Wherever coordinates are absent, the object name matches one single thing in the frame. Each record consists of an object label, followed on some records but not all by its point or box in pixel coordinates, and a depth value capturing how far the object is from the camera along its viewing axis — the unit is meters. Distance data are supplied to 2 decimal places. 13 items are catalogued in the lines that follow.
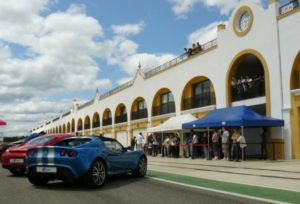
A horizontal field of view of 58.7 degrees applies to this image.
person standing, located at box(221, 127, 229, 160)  13.35
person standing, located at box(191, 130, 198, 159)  15.23
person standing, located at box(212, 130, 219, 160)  13.75
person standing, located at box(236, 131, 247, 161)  12.65
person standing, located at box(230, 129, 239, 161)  12.79
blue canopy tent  12.84
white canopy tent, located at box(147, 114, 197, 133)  17.39
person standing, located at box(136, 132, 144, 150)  21.62
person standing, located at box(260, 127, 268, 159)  13.28
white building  13.48
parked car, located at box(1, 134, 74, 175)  8.52
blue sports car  6.32
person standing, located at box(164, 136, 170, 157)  17.70
